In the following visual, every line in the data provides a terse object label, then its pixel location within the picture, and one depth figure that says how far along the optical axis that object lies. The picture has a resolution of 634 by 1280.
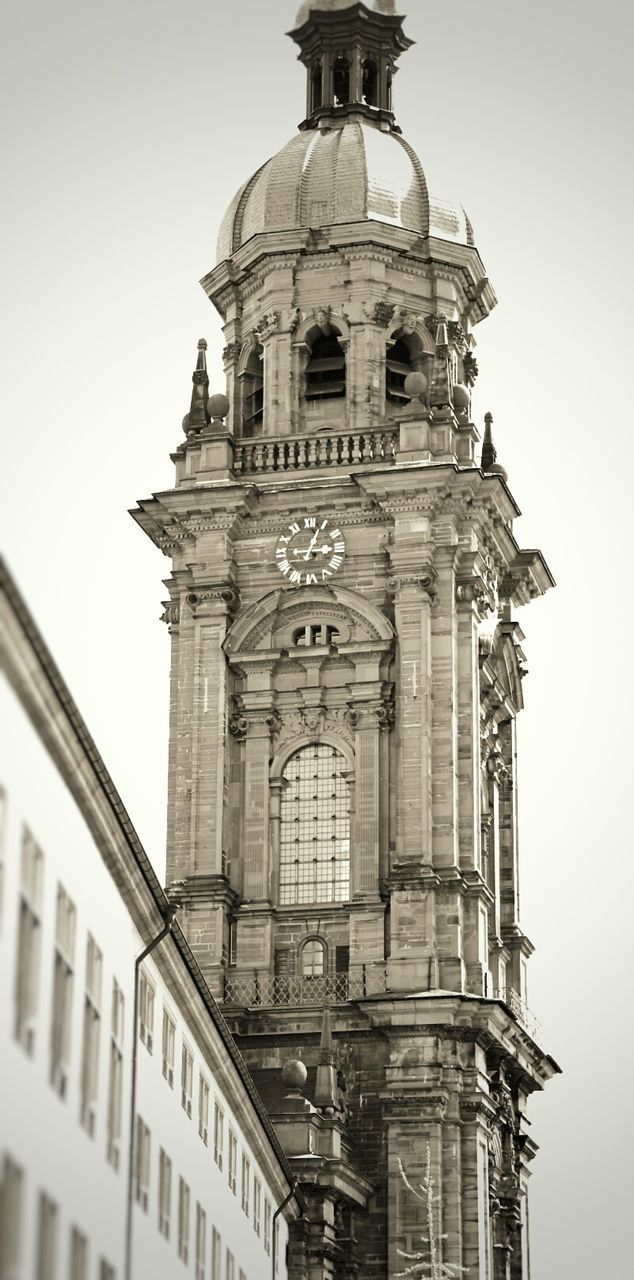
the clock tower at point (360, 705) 73.31
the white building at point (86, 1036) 33.97
